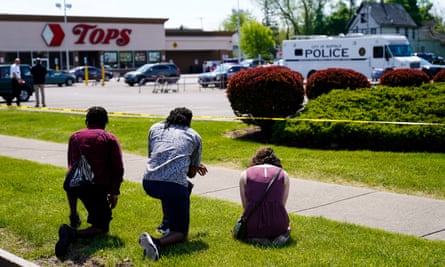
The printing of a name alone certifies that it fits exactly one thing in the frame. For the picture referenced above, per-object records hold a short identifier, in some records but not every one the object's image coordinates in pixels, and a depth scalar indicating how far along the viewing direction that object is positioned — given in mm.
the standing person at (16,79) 23906
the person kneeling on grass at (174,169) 6105
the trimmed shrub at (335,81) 14547
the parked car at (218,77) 39219
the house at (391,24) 91188
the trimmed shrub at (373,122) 10991
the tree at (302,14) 100750
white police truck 34562
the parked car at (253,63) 56769
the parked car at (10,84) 27344
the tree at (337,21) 105812
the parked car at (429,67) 38769
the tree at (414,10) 107938
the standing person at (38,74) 22766
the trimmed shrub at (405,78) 16344
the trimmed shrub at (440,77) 17138
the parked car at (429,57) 55031
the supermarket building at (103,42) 64125
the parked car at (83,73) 55878
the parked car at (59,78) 48250
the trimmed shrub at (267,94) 13055
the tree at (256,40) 94438
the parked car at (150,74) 46844
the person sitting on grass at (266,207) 6023
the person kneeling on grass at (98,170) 6422
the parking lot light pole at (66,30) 63244
